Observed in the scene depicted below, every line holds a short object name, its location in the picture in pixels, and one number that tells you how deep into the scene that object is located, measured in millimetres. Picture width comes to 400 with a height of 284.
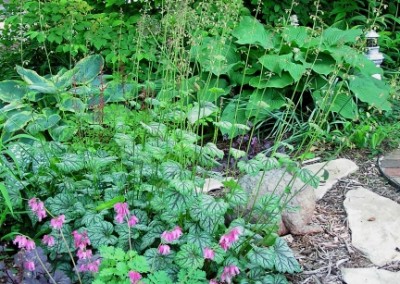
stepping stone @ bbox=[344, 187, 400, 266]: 2641
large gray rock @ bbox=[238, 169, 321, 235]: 2770
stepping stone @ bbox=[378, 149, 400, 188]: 3237
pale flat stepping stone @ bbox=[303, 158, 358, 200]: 3143
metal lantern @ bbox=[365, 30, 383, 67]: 4277
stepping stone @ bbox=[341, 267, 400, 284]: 2453
